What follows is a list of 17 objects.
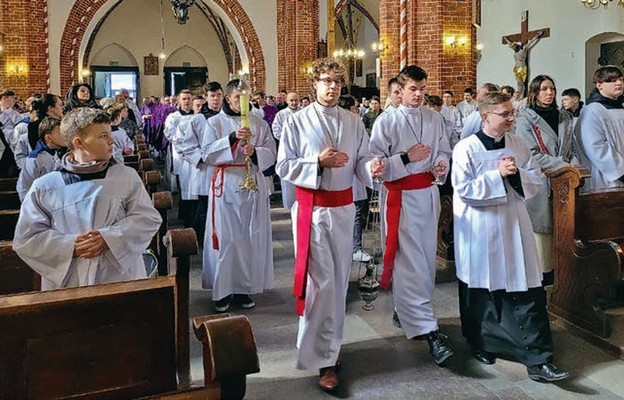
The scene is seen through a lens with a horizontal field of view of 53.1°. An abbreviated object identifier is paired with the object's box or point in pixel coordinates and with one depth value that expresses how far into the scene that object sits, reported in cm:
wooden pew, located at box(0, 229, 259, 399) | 183
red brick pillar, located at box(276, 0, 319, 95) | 1892
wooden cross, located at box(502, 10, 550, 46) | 1889
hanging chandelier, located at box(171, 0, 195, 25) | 1911
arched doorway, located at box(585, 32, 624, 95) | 1705
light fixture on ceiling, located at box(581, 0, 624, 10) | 1508
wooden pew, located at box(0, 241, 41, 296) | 332
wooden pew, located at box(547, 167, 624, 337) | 445
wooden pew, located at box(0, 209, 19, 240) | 415
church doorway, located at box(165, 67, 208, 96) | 3148
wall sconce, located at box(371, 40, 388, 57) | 1179
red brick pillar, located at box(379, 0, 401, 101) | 1165
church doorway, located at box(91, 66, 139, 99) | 3050
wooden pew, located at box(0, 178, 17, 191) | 595
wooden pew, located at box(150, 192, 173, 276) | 444
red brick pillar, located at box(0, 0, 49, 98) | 1684
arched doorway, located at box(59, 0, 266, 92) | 1875
